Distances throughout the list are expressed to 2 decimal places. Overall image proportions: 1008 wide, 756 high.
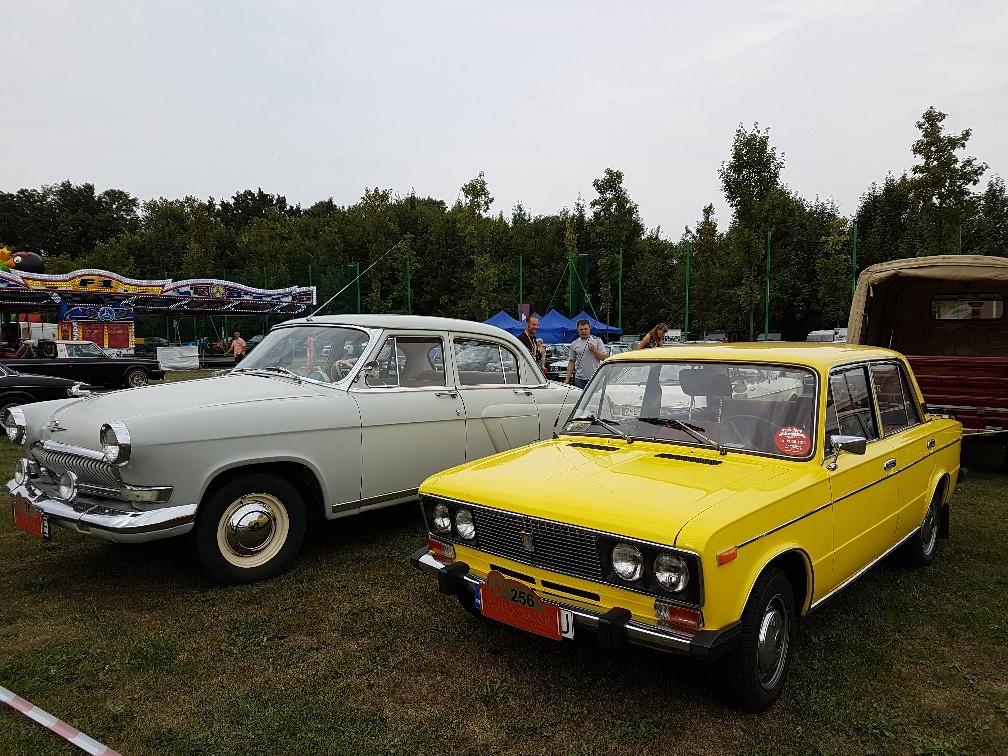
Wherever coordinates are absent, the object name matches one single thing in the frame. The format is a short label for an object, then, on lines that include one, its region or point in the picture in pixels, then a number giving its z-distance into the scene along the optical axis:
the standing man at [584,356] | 9.70
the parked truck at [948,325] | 7.78
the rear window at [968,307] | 9.10
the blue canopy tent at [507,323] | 25.28
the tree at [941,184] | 20.56
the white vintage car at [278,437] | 4.15
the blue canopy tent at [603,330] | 26.38
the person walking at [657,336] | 8.85
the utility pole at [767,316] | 22.73
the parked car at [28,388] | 10.37
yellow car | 2.81
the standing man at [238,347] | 18.64
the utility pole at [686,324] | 26.22
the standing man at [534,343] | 9.88
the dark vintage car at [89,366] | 15.36
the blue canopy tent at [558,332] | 25.36
